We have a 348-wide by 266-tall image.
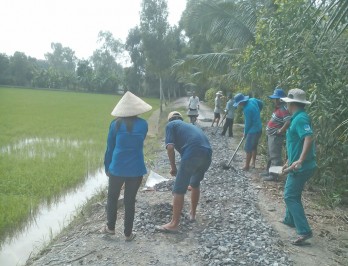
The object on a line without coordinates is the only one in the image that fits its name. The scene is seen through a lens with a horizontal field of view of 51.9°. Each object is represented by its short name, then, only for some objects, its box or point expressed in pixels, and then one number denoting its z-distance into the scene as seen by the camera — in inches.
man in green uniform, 152.6
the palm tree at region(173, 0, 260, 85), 441.7
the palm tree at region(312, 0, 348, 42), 80.9
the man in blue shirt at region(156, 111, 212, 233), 164.6
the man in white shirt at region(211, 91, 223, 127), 533.0
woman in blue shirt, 157.2
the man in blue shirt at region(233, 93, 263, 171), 275.9
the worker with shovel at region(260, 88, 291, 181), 248.8
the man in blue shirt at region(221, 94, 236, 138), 456.1
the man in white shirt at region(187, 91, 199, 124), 542.0
